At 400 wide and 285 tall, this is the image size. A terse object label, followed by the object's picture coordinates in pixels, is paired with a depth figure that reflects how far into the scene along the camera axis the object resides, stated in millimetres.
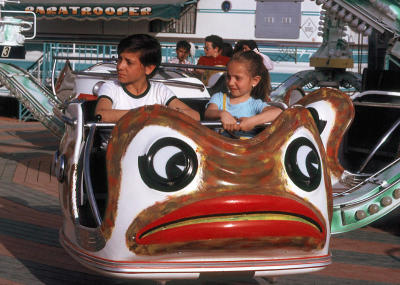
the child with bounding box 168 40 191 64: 10125
